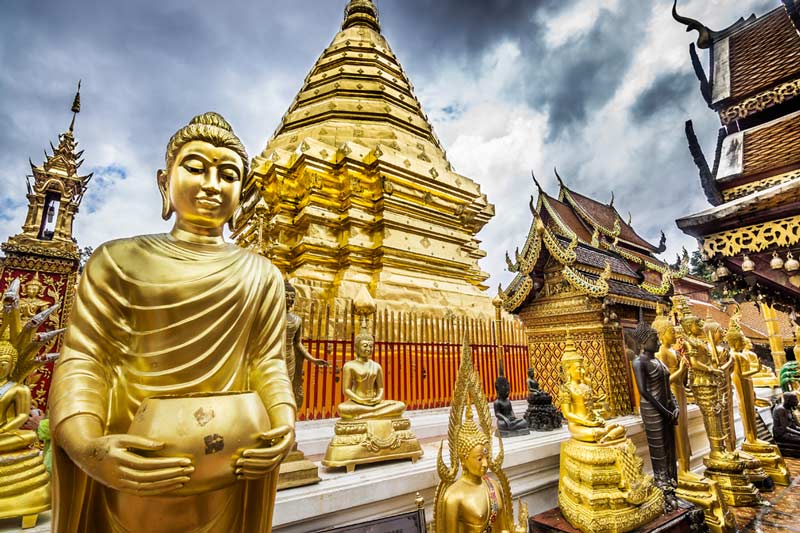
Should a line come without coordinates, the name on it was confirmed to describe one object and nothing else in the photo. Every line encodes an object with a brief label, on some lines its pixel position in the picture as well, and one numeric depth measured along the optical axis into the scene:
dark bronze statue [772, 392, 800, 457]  5.22
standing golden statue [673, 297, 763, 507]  3.81
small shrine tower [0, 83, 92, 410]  5.62
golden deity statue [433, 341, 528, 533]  1.93
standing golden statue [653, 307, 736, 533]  3.11
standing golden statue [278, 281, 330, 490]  2.25
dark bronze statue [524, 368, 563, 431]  4.16
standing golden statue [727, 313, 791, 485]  4.23
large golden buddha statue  1.02
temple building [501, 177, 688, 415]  5.89
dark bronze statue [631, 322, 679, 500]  3.38
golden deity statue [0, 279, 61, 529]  1.79
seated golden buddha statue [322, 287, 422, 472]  2.69
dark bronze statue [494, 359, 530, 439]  3.79
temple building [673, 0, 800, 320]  2.87
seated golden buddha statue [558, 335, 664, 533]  2.55
